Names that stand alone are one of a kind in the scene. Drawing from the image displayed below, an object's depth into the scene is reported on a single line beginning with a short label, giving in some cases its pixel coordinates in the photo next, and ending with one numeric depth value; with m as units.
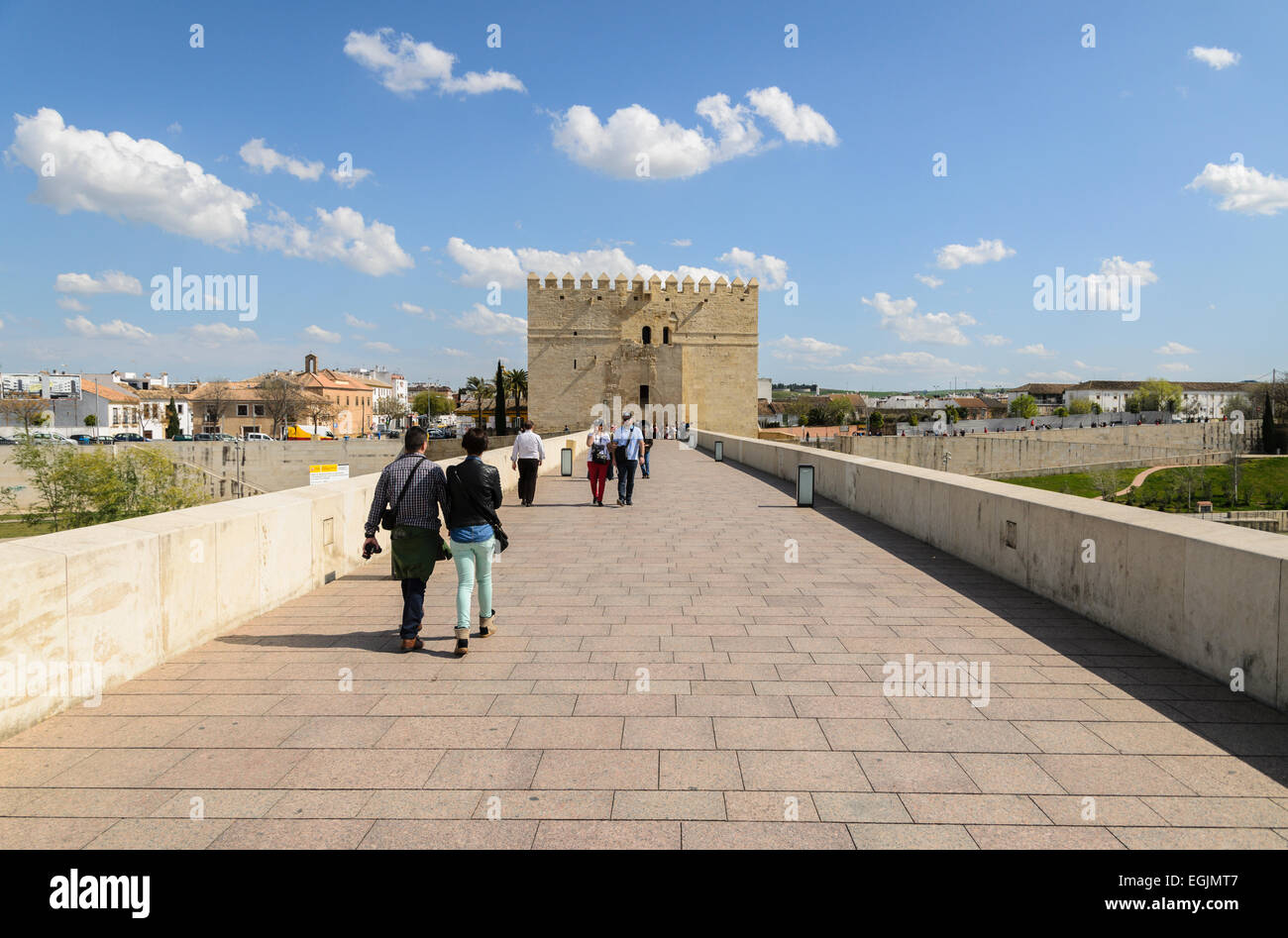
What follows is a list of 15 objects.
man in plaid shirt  5.61
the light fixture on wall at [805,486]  14.02
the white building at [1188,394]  150.88
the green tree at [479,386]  90.38
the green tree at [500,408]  59.66
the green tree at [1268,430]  73.56
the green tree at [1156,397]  138.12
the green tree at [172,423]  79.00
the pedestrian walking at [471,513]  5.61
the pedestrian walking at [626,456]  14.64
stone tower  64.12
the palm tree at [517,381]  88.74
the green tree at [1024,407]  140.00
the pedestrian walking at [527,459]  14.59
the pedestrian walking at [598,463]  15.07
